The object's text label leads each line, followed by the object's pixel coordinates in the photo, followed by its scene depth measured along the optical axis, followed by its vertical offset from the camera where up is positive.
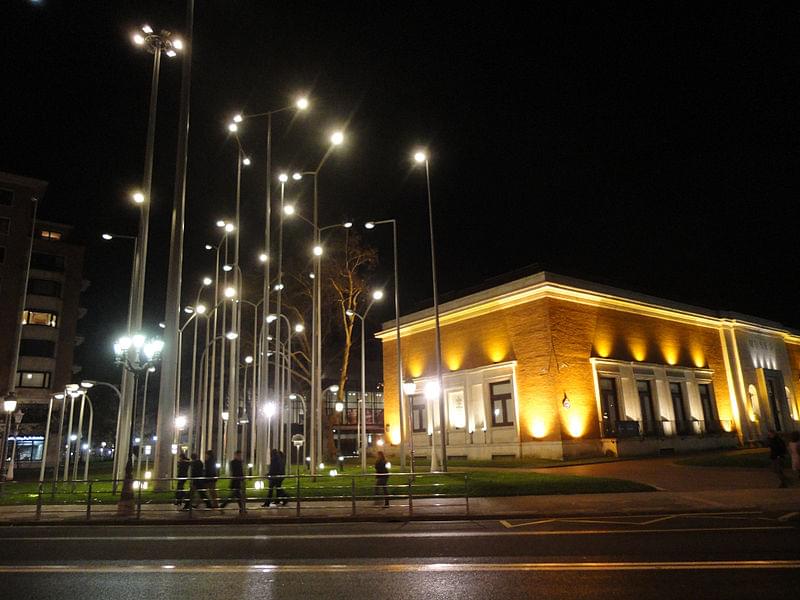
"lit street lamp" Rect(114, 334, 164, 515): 17.22 +3.43
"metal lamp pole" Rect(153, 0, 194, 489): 18.06 +5.30
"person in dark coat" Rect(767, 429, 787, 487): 18.78 -0.63
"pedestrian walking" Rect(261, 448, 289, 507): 17.36 -0.63
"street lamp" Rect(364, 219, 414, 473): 26.20 +7.82
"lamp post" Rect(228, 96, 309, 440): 21.78 +10.19
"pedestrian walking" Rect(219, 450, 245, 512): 16.81 -0.53
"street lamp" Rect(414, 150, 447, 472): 23.70 +4.69
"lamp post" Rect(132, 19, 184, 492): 20.12 +10.67
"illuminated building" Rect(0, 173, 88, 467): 61.47 +17.38
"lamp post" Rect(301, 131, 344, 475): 23.74 +4.04
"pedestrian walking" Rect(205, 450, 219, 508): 17.75 -0.47
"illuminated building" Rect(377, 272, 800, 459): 34.09 +4.37
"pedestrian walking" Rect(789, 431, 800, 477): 16.50 -0.49
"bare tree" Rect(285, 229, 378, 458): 39.56 +11.19
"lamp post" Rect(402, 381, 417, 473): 24.20 +2.44
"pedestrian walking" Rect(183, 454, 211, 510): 16.25 -0.85
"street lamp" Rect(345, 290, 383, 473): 26.31 +0.25
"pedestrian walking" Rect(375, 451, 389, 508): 17.62 -0.68
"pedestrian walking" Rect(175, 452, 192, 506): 20.34 -0.35
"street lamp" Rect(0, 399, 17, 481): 25.42 +2.52
